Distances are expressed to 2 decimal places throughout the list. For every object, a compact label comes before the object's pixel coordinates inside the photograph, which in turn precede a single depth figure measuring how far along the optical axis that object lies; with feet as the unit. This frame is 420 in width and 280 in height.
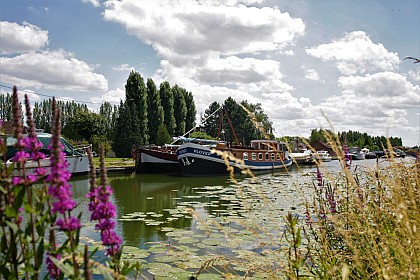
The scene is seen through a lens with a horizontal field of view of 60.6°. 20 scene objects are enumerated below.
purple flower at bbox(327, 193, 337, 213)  13.99
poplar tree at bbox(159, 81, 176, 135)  171.32
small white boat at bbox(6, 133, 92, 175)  84.62
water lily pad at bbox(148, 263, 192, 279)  17.16
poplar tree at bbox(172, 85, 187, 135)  183.56
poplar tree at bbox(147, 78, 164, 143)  157.69
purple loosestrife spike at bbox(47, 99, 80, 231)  5.37
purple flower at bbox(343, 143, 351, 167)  14.53
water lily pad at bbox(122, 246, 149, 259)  21.04
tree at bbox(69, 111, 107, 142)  152.25
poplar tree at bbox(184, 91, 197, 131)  196.75
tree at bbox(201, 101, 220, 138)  302.86
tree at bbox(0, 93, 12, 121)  274.16
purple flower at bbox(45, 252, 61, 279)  6.11
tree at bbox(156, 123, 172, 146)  152.46
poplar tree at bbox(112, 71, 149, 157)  138.82
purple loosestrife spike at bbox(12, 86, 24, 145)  6.03
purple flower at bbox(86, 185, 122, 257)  5.95
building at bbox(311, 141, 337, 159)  324.21
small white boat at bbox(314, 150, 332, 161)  205.08
